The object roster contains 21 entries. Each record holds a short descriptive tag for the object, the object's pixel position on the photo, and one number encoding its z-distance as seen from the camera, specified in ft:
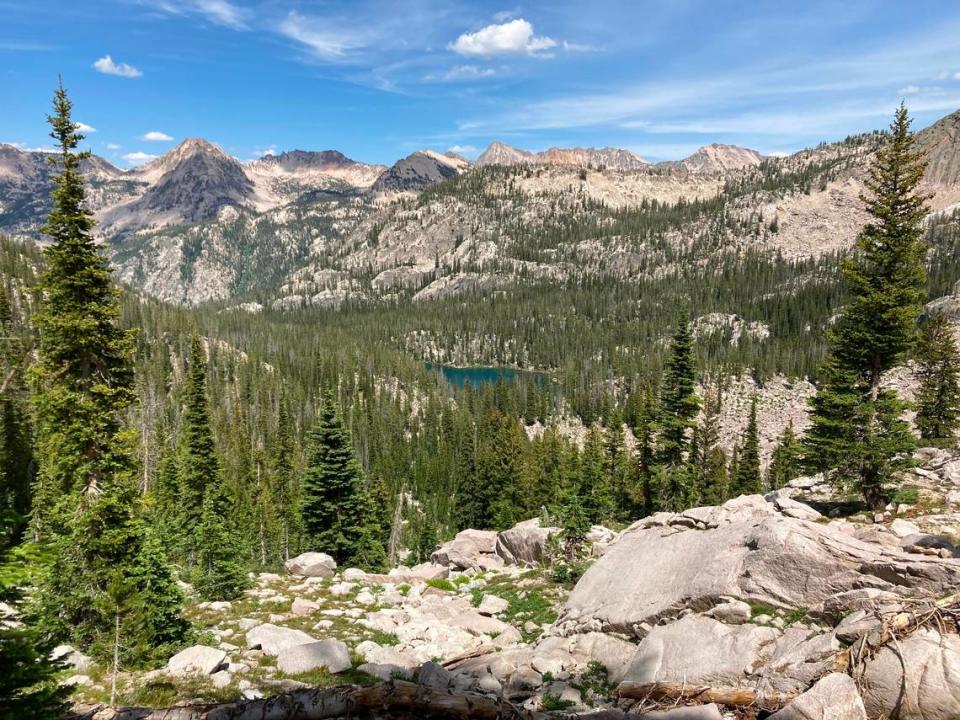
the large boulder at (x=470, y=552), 109.81
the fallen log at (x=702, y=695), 27.85
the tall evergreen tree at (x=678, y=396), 130.31
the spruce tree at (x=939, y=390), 170.40
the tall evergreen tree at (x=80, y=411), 58.23
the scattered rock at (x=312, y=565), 95.25
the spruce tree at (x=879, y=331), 71.26
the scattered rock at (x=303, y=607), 67.56
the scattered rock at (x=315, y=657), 43.55
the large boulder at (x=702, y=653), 33.81
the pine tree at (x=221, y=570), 75.15
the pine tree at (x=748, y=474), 205.77
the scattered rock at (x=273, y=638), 49.42
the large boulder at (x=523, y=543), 97.86
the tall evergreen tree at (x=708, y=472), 148.77
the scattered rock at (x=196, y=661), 41.83
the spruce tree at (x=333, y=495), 125.39
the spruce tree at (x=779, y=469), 231.30
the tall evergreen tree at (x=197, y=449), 138.31
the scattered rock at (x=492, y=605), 68.18
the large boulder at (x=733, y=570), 38.55
